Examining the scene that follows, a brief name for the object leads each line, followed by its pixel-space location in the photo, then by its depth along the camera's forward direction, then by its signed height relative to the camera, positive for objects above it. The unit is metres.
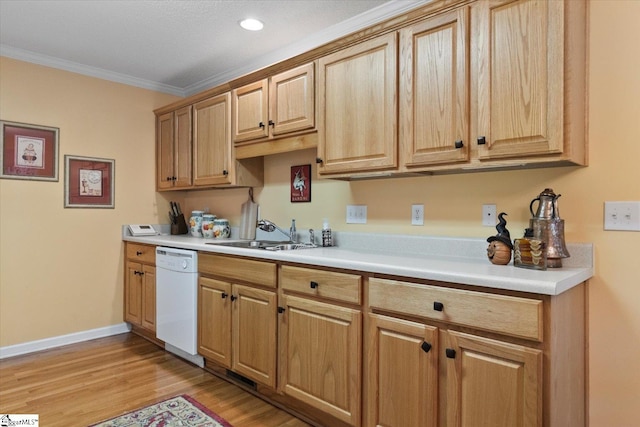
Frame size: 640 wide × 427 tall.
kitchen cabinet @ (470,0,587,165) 1.53 +0.53
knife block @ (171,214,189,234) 3.89 -0.15
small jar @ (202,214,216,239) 3.49 -0.12
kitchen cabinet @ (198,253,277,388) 2.23 -0.64
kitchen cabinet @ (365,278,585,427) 1.31 -0.54
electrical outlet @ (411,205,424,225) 2.25 -0.02
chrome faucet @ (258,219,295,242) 2.92 -0.12
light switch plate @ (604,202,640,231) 1.60 -0.02
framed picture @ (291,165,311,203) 2.86 +0.20
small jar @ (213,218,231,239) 3.43 -0.16
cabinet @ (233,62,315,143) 2.45 +0.71
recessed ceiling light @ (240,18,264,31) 2.60 +1.25
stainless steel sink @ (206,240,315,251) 2.66 -0.24
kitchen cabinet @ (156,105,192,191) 3.49 +0.57
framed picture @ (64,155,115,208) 3.38 +0.25
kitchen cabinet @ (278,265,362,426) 1.82 -0.64
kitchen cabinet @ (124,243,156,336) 3.23 -0.66
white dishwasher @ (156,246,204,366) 2.74 -0.65
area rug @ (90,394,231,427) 2.07 -1.11
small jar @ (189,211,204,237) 3.64 -0.11
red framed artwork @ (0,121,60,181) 3.07 +0.47
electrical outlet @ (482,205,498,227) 1.97 -0.02
